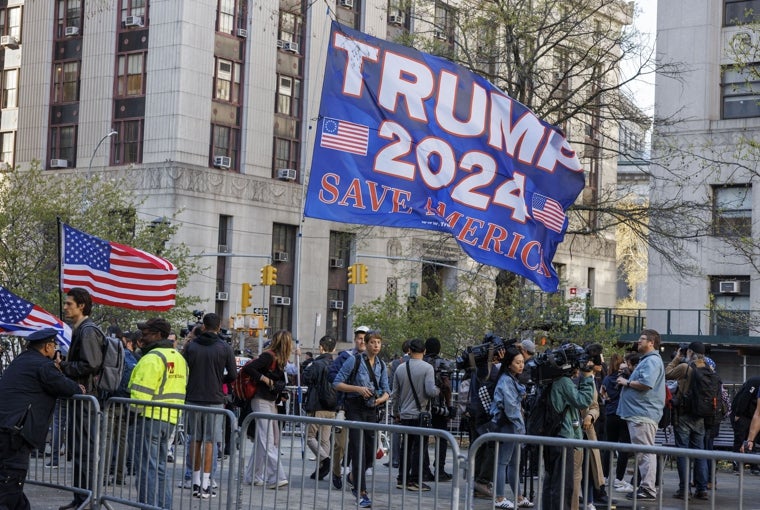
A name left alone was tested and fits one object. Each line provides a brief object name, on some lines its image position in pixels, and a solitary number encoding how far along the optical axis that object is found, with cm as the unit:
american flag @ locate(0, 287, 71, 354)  1444
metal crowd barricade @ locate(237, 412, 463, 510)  919
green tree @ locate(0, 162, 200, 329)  3834
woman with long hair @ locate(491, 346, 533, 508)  1429
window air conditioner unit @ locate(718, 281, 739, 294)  4034
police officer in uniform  1093
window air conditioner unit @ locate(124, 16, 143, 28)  5522
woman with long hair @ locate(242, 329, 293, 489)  1502
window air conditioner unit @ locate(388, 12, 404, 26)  6056
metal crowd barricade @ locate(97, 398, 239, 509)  1066
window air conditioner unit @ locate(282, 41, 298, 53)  5900
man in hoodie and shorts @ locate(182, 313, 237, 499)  1422
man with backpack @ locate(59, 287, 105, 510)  1208
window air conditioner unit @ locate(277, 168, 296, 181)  5819
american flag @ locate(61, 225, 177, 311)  1453
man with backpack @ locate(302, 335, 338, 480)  1622
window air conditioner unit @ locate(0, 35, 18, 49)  5903
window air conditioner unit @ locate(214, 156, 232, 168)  5534
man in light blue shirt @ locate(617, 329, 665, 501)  1483
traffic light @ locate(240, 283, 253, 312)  4472
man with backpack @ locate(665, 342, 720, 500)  1593
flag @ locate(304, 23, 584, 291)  1119
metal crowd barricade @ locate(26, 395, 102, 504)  1192
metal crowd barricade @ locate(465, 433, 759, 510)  733
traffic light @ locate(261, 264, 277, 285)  4394
